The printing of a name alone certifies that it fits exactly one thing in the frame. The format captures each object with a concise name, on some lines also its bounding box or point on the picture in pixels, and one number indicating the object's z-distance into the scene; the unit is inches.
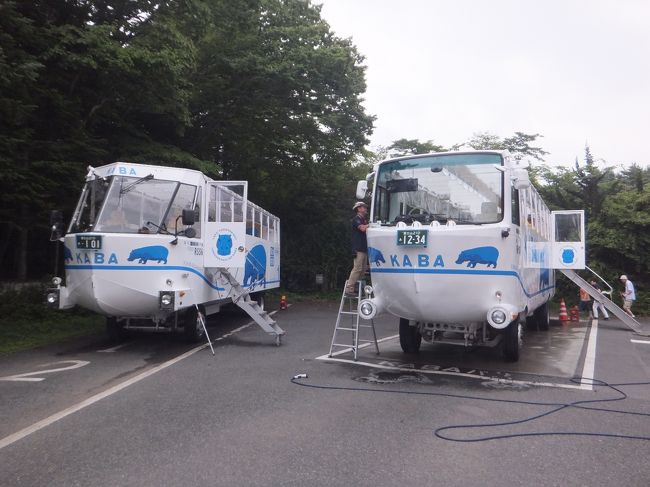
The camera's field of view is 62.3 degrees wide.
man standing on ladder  366.0
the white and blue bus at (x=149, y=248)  372.2
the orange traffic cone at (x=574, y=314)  695.1
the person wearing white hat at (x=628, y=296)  707.4
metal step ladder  358.0
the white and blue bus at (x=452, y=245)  296.5
